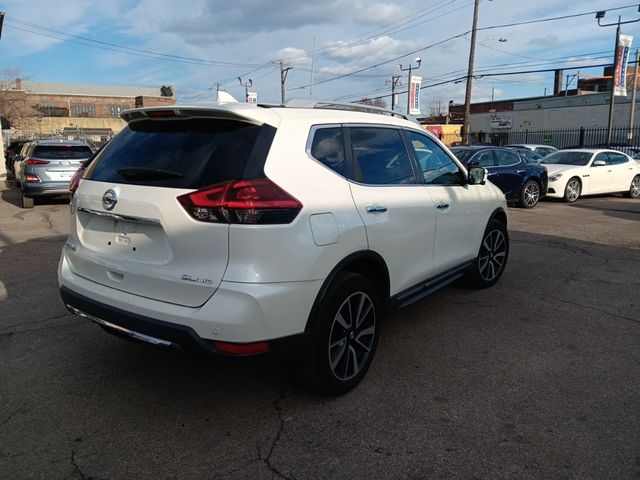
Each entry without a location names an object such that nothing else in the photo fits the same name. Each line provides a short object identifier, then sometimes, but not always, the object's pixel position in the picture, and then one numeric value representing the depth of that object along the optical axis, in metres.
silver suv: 12.13
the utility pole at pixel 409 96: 31.72
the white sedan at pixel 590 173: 13.84
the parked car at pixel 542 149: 21.36
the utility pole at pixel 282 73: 48.44
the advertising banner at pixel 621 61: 25.56
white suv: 2.61
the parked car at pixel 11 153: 23.66
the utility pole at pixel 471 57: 26.78
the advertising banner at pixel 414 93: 31.75
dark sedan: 12.43
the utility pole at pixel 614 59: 24.52
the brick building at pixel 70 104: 54.28
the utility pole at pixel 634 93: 28.41
